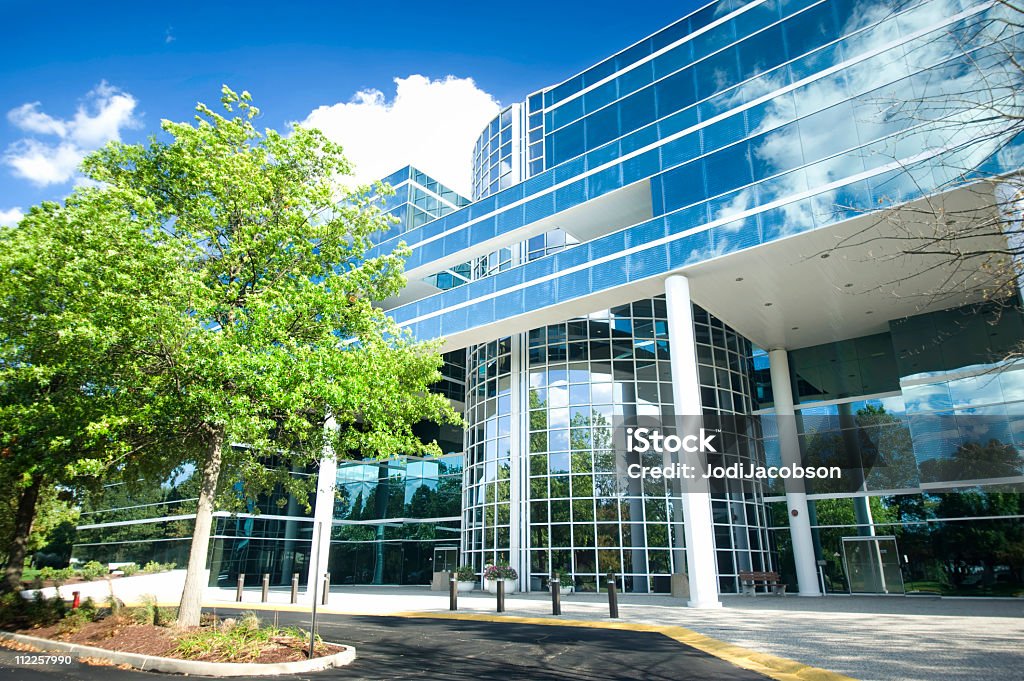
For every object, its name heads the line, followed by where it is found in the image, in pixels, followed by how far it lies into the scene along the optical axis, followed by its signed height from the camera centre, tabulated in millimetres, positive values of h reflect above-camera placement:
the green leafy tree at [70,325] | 10789 +3793
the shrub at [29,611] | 13133 -1633
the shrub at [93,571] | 29236 -1790
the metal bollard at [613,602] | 14418 -1656
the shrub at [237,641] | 9320 -1676
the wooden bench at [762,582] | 21734 -1988
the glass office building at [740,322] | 17766 +7776
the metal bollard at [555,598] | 15273 -1649
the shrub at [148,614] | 11884 -1530
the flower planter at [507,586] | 23031 -2023
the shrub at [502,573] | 22797 -1528
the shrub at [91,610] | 12953 -1592
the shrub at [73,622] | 11978 -1702
